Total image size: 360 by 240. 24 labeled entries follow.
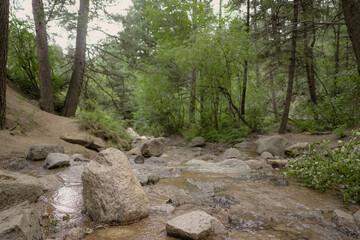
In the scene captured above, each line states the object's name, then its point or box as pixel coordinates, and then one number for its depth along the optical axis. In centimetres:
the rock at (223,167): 557
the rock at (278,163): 588
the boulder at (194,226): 219
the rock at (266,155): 714
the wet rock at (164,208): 297
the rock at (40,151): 528
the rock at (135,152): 814
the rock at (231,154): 753
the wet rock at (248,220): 262
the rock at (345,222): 247
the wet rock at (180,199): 328
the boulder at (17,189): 259
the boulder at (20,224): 173
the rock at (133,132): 1822
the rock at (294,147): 689
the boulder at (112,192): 256
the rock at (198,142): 1125
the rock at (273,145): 775
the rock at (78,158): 583
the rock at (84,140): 747
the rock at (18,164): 458
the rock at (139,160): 670
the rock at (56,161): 481
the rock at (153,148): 798
